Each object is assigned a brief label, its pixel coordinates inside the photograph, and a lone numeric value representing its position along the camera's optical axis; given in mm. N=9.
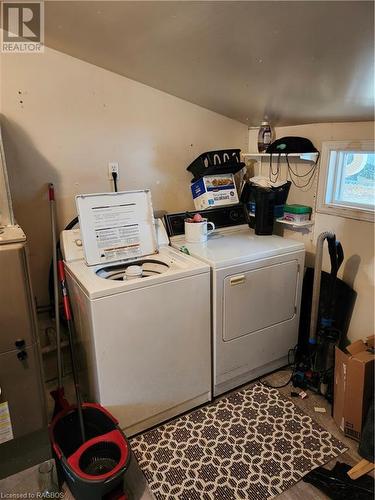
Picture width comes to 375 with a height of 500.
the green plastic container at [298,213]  2523
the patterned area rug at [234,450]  1672
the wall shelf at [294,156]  2371
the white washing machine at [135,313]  1749
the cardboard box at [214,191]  2635
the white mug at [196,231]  2369
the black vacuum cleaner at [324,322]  2141
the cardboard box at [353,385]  1841
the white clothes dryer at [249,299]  2072
